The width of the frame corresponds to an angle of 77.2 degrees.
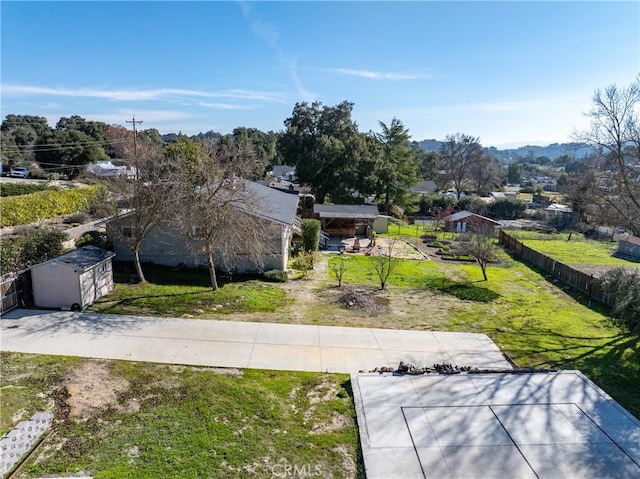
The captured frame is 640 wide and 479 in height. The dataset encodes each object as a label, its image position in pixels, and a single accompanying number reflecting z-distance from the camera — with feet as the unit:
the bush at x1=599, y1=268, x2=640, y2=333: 46.68
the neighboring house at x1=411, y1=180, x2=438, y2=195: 236.75
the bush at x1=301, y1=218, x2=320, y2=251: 88.58
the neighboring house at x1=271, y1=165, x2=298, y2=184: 230.40
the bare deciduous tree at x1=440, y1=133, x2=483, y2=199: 249.75
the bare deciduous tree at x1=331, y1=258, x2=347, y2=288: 66.03
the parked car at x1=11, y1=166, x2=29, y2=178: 154.10
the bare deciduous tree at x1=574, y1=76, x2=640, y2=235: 55.72
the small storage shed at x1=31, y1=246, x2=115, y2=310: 45.27
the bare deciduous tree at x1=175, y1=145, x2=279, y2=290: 53.26
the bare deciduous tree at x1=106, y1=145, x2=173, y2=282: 54.95
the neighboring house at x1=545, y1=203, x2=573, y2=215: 175.83
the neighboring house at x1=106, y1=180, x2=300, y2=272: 66.33
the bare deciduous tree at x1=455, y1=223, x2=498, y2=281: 76.48
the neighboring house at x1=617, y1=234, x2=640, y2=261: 111.23
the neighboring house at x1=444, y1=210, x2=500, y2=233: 131.75
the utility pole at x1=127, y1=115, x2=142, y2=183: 120.02
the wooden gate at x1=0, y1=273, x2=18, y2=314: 43.04
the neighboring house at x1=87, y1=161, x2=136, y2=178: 142.42
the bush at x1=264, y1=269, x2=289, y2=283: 65.46
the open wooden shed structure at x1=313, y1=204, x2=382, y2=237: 112.06
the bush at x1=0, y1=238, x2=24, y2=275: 49.34
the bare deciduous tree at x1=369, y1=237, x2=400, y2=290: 68.53
